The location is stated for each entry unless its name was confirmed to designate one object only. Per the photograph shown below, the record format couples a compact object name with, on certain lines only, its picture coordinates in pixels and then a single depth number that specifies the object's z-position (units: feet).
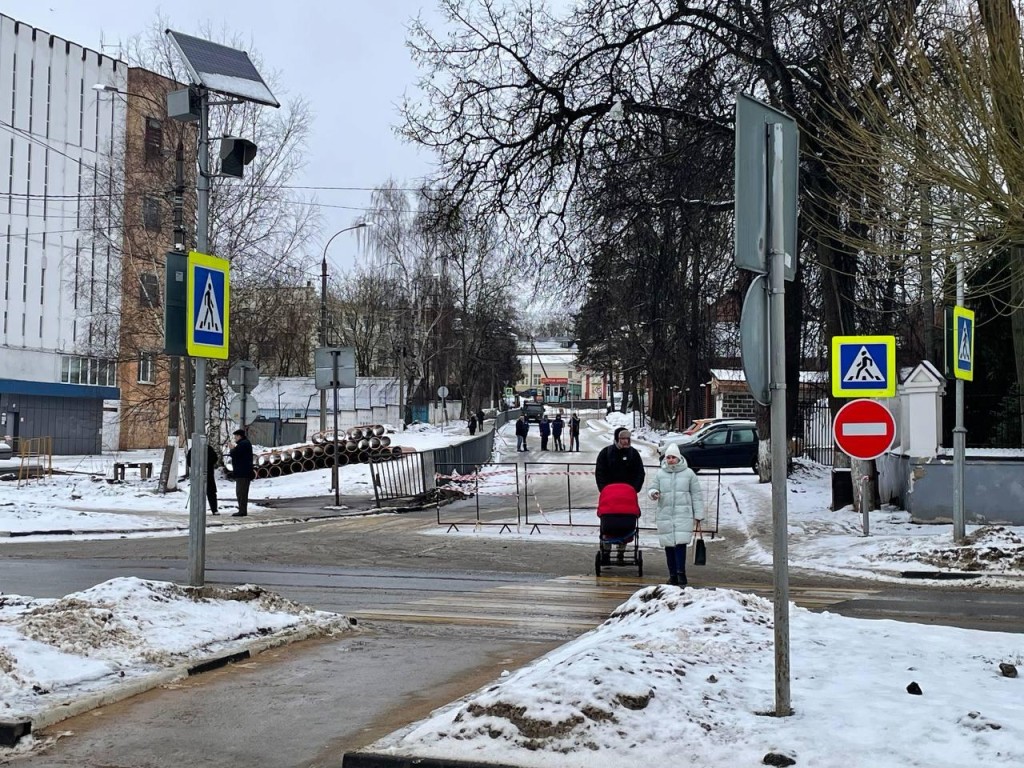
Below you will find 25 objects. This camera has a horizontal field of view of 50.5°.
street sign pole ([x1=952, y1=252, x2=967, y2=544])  51.39
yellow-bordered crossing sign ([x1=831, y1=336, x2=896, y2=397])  50.98
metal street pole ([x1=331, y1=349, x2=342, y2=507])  82.30
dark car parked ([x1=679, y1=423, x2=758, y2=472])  122.72
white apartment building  158.20
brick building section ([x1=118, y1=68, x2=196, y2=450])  96.68
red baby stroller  45.34
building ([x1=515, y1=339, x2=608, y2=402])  529.86
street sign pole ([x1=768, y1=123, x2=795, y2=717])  17.13
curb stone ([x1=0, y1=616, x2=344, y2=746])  18.60
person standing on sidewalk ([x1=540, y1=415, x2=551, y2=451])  174.50
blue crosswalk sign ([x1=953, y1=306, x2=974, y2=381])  49.67
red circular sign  49.96
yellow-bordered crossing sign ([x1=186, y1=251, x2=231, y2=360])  30.19
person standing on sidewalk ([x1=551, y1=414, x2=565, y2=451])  174.50
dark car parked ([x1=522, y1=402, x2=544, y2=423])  260.21
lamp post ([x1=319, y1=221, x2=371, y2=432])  111.14
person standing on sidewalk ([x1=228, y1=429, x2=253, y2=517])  76.02
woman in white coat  39.58
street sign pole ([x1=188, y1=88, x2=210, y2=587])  30.66
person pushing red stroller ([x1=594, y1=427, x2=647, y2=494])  44.70
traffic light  31.83
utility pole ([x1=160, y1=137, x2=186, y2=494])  77.36
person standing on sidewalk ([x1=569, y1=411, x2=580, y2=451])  172.96
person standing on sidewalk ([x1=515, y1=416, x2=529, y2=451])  174.96
